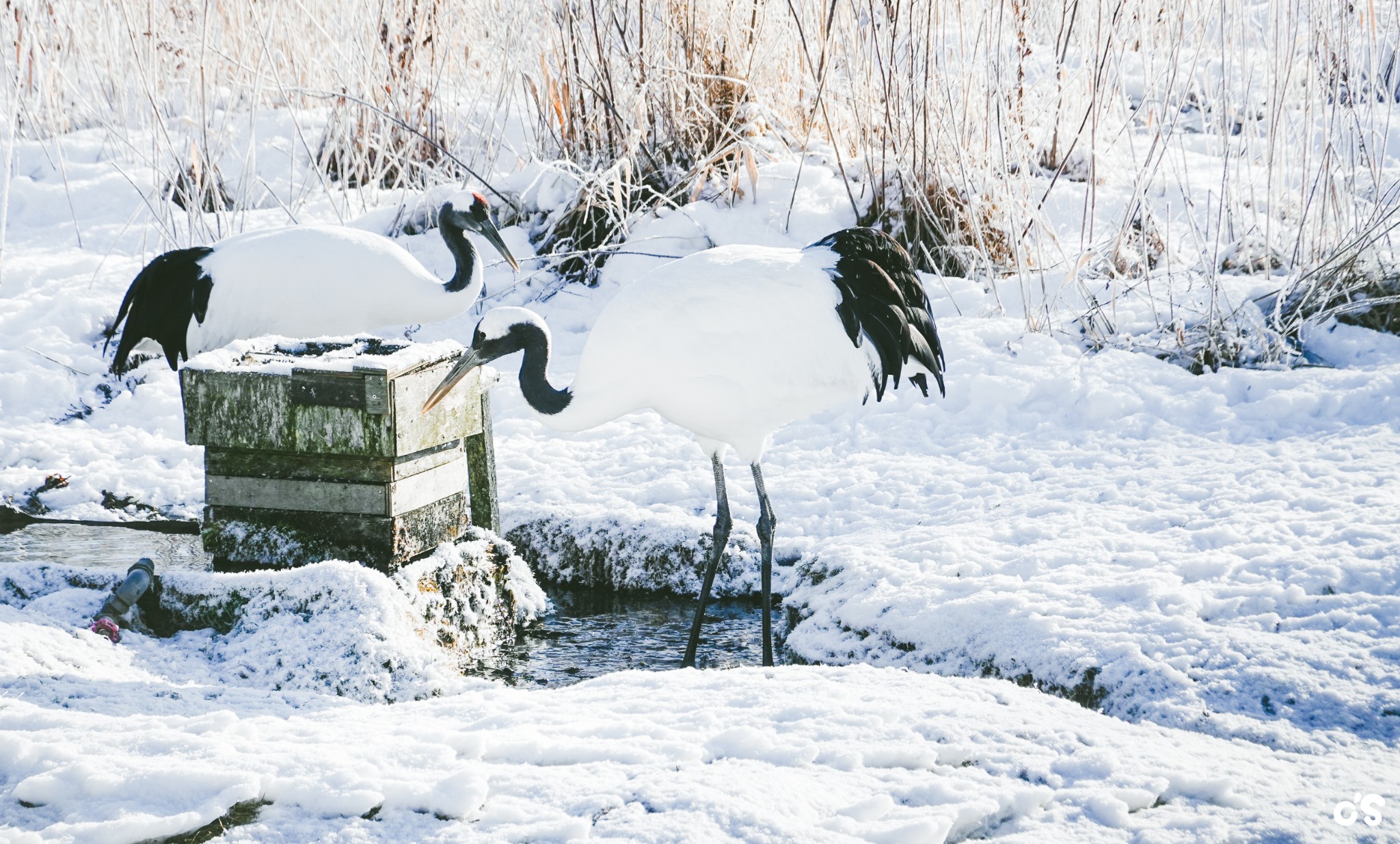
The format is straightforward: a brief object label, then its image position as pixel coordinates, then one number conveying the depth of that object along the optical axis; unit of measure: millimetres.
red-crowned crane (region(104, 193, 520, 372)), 11453
